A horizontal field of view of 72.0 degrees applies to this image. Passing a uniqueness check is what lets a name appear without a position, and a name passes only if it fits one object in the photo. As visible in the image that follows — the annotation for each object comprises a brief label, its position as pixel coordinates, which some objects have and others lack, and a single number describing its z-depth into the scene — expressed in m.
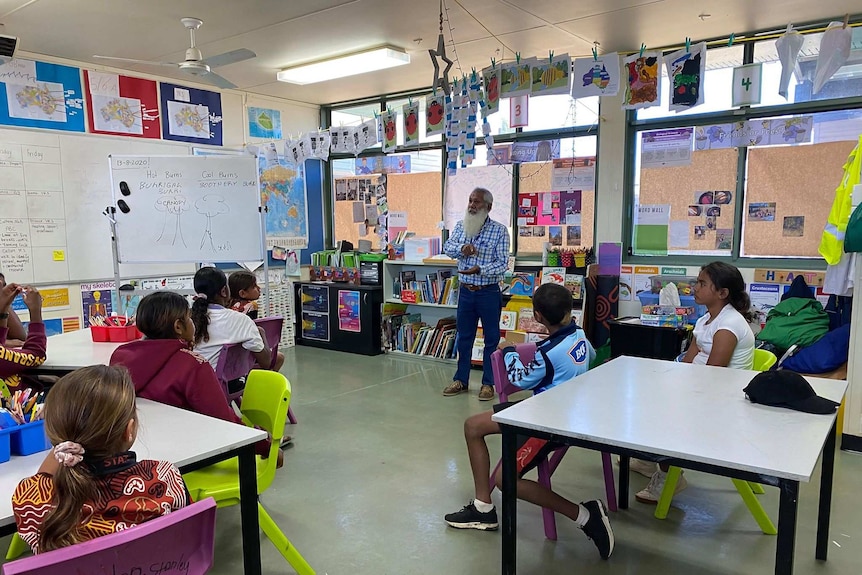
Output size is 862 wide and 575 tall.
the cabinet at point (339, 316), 6.14
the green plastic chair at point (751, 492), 2.54
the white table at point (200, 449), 1.60
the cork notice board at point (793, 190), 4.34
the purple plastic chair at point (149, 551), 1.08
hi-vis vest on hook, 3.53
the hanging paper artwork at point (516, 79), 3.92
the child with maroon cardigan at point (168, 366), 2.14
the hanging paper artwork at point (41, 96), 4.66
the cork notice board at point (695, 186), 4.71
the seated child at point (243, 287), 3.68
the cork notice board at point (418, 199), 6.25
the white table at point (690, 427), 1.51
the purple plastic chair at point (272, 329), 3.69
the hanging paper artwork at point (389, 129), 5.21
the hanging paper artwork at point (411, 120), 4.99
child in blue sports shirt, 2.38
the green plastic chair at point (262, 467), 1.97
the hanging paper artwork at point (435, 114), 4.52
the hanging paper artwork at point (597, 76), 3.72
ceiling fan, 3.95
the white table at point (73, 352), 2.79
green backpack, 3.92
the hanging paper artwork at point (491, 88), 4.04
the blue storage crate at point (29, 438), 1.63
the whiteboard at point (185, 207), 4.91
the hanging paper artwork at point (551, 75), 3.79
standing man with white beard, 4.73
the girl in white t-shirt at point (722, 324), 2.70
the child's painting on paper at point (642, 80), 3.77
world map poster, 6.48
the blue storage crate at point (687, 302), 4.66
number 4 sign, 3.85
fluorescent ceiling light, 4.81
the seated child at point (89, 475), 1.19
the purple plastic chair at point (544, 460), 2.54
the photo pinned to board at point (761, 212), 4.56
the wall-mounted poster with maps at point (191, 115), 5.68
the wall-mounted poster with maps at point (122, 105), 5.17
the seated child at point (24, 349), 2.38
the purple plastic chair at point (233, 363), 3.09
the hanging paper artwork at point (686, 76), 3.65
